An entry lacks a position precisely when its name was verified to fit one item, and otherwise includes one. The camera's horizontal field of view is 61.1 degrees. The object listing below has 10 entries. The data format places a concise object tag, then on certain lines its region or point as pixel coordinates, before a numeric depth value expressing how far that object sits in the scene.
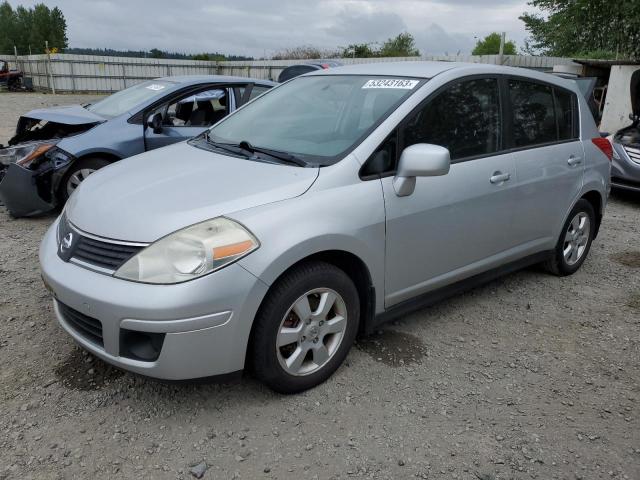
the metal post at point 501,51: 13.27
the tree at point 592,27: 18.62
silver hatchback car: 2.36
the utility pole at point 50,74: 27.14
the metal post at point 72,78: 27.59
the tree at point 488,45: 57.91
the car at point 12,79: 29.88
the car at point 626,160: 7.06
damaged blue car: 5.31
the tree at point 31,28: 79.00
